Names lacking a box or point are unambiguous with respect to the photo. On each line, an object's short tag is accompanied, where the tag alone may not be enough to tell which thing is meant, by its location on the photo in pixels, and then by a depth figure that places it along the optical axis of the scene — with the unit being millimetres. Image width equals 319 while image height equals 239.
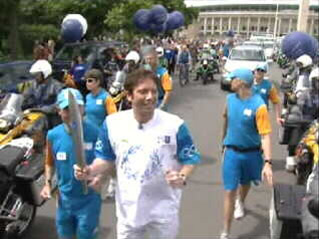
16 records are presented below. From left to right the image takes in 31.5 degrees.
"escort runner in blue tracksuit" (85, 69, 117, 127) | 6727
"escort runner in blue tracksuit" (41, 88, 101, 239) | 4305
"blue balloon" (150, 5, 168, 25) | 25609
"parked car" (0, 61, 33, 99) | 10570
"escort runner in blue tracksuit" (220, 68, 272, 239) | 5488
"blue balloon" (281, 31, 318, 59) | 14078
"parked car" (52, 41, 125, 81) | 15453
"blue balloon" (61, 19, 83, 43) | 17328
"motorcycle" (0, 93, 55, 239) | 5148
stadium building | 133125
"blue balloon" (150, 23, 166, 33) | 26094
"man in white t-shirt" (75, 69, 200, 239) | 3385
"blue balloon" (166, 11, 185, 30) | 29203
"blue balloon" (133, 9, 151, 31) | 24859
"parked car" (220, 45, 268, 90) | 19641
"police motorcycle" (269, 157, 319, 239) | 3268
